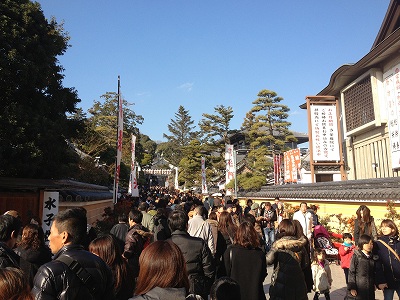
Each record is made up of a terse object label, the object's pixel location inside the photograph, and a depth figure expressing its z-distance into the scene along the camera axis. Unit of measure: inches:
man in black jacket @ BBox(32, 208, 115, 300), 85.4
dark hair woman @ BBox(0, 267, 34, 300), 64.6
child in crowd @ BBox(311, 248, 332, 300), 220.7
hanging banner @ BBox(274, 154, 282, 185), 1029.8
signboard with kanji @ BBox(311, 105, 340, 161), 697.6
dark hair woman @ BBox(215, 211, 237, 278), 235.9
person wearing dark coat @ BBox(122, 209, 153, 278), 175.3
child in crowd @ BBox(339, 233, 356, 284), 223.5
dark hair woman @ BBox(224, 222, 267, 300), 151.9
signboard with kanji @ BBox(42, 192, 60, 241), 362.7
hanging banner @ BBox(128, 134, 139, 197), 567.2
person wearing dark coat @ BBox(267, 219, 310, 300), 149.3
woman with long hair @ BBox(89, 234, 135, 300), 117.6
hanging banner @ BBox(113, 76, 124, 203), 445.7
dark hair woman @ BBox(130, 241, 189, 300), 82.7
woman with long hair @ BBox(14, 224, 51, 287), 141.5
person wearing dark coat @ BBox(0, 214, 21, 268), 142.7
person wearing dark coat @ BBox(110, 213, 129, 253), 211.5
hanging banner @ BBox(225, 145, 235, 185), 961.5
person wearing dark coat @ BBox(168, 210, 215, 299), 159.3
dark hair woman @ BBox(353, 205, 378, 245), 244.3
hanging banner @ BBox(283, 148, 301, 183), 837.8
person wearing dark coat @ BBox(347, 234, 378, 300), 175.0
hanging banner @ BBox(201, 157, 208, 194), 1093.0
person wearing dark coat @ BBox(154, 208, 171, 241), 236.9
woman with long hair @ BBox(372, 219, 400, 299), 180.9
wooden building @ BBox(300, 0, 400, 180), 553.6
